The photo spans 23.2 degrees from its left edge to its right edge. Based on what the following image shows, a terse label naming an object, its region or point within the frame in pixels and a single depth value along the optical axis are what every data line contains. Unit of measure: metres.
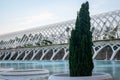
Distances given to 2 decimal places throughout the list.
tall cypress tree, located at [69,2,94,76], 10.20
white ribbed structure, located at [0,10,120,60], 48.34
